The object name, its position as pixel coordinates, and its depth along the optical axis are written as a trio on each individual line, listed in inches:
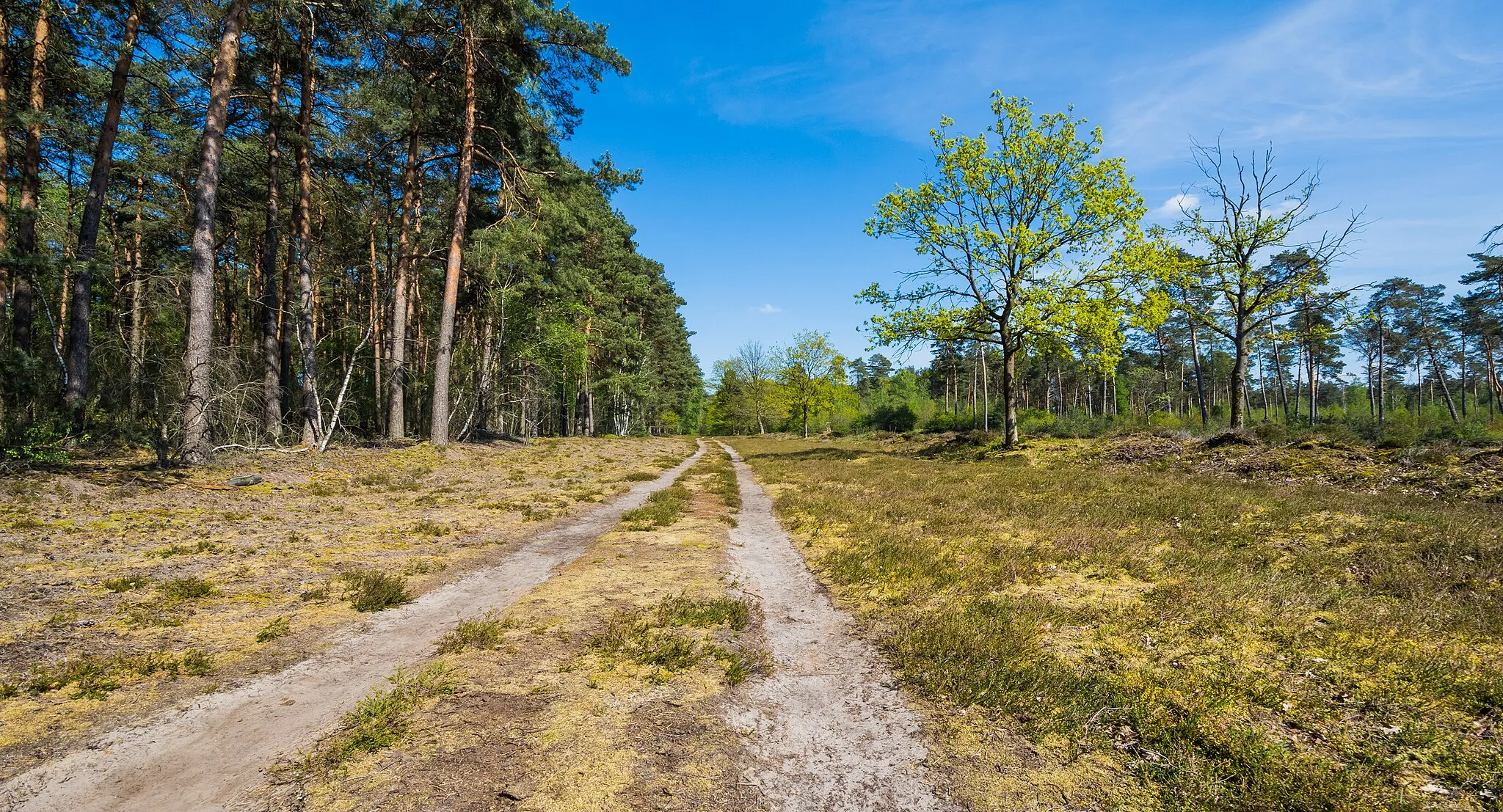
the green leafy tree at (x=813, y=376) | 2267.5
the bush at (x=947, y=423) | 1744.6
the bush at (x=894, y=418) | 2022.6
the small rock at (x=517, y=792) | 100.4
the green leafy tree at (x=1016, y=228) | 784.3
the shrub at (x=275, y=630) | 174.2
